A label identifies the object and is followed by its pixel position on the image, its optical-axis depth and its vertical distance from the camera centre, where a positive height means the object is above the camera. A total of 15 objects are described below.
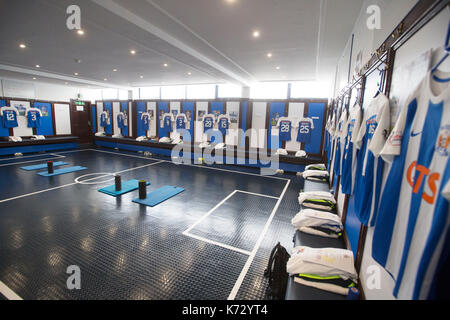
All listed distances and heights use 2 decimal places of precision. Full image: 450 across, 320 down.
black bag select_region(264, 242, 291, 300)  1.95 -1.39
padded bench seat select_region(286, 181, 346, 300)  1.54 -1.17
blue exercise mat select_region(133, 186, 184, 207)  4.04 -1.43
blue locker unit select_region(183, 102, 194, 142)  8.75 +0.54
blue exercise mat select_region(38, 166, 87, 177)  5.55 -1.35
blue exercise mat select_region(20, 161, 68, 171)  6.07 -1.32
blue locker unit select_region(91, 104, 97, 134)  11.44 +0.27
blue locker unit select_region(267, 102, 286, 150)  7.31 +0.38
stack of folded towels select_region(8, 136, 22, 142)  8.09 -0.73
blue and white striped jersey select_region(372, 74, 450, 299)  0.73 -0.25
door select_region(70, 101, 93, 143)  10.91 +0.07
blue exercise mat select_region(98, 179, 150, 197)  4.41 -1.40
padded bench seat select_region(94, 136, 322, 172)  6.61 -0.91
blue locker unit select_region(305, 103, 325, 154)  6.82 +0.21
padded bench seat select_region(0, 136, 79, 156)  7.79 -0.97
